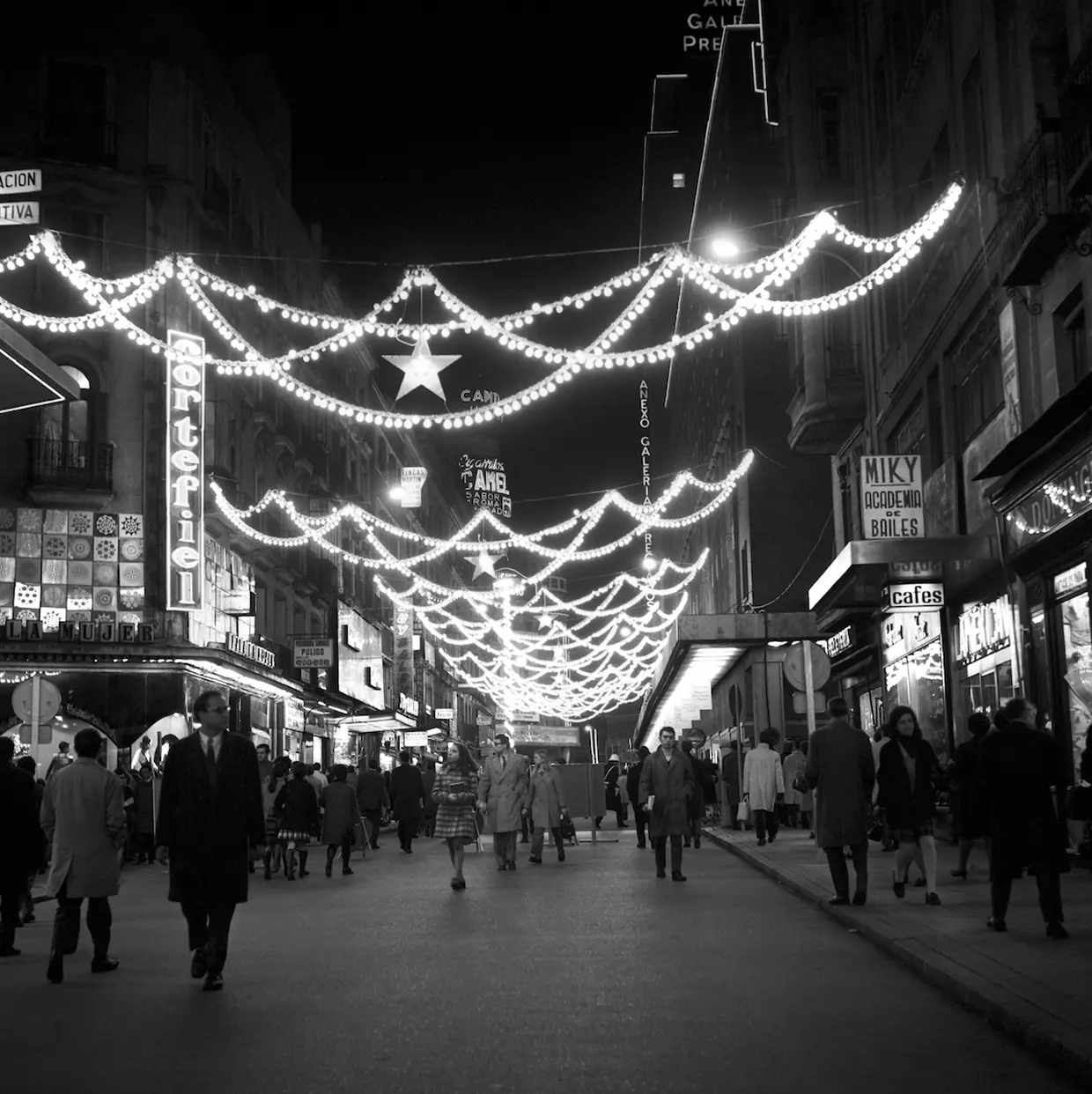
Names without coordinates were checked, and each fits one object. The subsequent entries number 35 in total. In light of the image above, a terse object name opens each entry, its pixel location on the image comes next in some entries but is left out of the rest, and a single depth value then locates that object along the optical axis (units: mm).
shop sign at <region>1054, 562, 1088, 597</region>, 15684
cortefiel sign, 33094
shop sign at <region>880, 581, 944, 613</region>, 22422
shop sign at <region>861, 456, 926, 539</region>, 21219
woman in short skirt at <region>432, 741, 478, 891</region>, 18203
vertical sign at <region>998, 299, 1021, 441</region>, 17500
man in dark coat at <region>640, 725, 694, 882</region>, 17672
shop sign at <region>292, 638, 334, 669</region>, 43062
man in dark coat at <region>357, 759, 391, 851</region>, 27750
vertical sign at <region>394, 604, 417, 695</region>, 66938
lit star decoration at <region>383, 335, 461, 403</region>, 19703
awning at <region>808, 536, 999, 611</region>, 19062
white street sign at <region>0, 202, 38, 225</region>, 19609
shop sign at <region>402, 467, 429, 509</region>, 59719
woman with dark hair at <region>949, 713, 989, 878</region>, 14242
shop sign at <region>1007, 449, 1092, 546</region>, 14664
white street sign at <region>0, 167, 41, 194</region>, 20125
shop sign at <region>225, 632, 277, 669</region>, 36938
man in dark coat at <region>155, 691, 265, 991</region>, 9281
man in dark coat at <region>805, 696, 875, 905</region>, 12836
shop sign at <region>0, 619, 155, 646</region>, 32625
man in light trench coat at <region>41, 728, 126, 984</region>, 10117
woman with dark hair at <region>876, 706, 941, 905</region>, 13133
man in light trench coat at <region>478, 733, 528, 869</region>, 21188
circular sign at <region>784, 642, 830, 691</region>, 19812
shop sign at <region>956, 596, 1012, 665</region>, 18906
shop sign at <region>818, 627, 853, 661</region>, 29622
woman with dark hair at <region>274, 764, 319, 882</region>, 20531
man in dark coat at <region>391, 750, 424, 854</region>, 27875
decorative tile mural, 33031
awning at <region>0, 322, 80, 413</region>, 11992
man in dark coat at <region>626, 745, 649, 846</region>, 26109
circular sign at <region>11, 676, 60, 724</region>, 18516
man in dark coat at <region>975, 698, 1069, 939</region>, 9914
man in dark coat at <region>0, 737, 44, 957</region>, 11305
